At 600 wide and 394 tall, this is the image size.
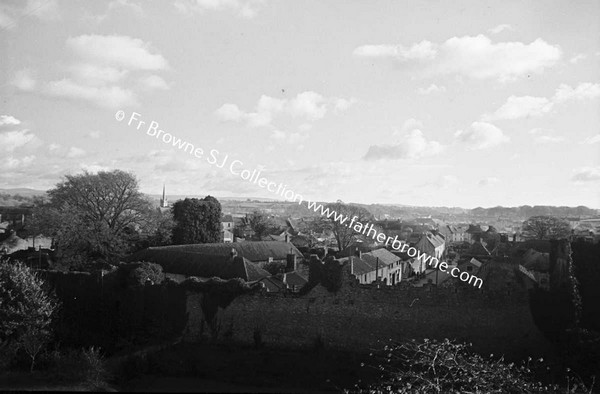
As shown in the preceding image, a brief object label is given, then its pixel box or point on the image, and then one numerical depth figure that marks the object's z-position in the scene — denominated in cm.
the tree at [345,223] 4691
